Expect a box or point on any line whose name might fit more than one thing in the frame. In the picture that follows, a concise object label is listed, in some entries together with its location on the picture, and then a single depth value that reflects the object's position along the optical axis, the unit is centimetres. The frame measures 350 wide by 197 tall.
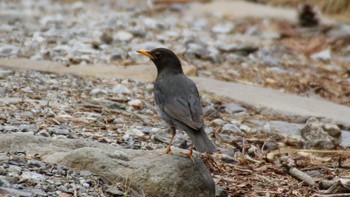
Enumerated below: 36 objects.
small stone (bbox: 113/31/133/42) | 2189
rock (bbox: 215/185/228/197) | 967
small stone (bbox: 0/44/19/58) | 1791
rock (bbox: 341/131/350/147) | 1348
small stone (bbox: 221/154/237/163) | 1158
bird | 974
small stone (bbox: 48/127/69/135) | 1112
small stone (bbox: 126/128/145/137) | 1191
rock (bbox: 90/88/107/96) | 1468
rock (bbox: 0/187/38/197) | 811
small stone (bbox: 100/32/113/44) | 2109
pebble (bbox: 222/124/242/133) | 1359
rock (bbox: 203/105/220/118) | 1436
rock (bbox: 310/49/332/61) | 2344
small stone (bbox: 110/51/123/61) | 1905
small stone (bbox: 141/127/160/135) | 1226
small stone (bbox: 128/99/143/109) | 1418
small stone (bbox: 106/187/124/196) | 878
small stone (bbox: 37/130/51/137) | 1087
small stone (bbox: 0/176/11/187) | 829
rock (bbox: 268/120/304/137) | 1418
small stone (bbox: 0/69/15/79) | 1487
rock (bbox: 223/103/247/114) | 1520
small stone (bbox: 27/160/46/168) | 912
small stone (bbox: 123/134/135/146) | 1140
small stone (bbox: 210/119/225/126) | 1393
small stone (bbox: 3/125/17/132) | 1071
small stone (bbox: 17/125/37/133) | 1089
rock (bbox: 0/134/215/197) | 902
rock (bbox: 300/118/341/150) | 1300
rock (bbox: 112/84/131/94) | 1516
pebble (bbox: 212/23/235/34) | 2618
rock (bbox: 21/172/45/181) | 871
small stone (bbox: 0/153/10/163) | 910
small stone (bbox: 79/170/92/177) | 904
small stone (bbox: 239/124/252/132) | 1387
